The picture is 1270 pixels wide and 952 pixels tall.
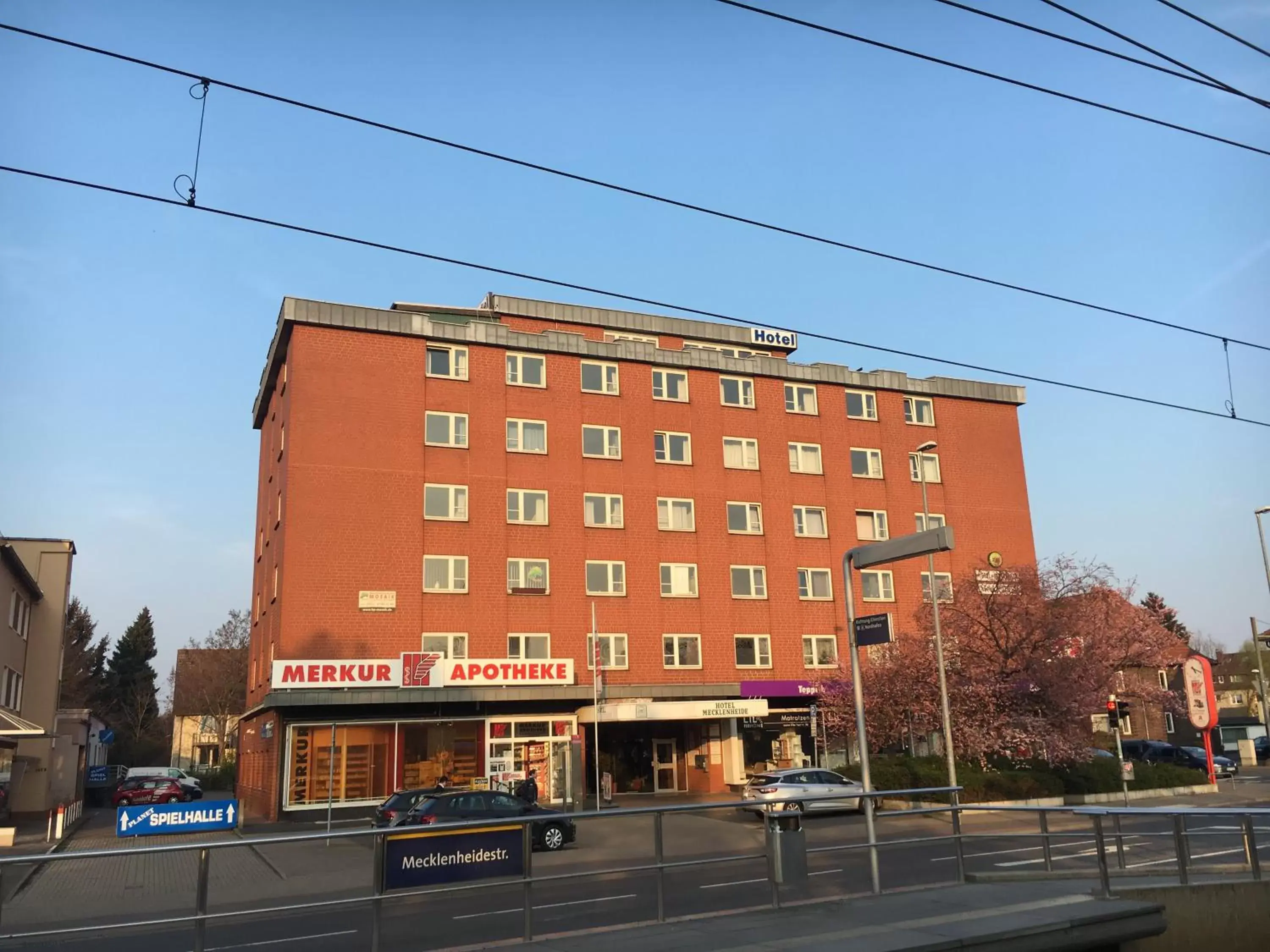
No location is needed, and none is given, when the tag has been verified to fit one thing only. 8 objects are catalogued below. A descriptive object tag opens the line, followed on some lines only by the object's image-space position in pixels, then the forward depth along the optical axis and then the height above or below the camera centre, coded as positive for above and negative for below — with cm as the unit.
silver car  3005 -162
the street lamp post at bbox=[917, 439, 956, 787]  3014 +83
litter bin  1136 -126
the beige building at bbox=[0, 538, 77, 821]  4269 +380
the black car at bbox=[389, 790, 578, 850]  2356 -156
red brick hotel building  3672 +744
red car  4766 -198
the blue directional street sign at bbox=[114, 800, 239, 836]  1847 -126
